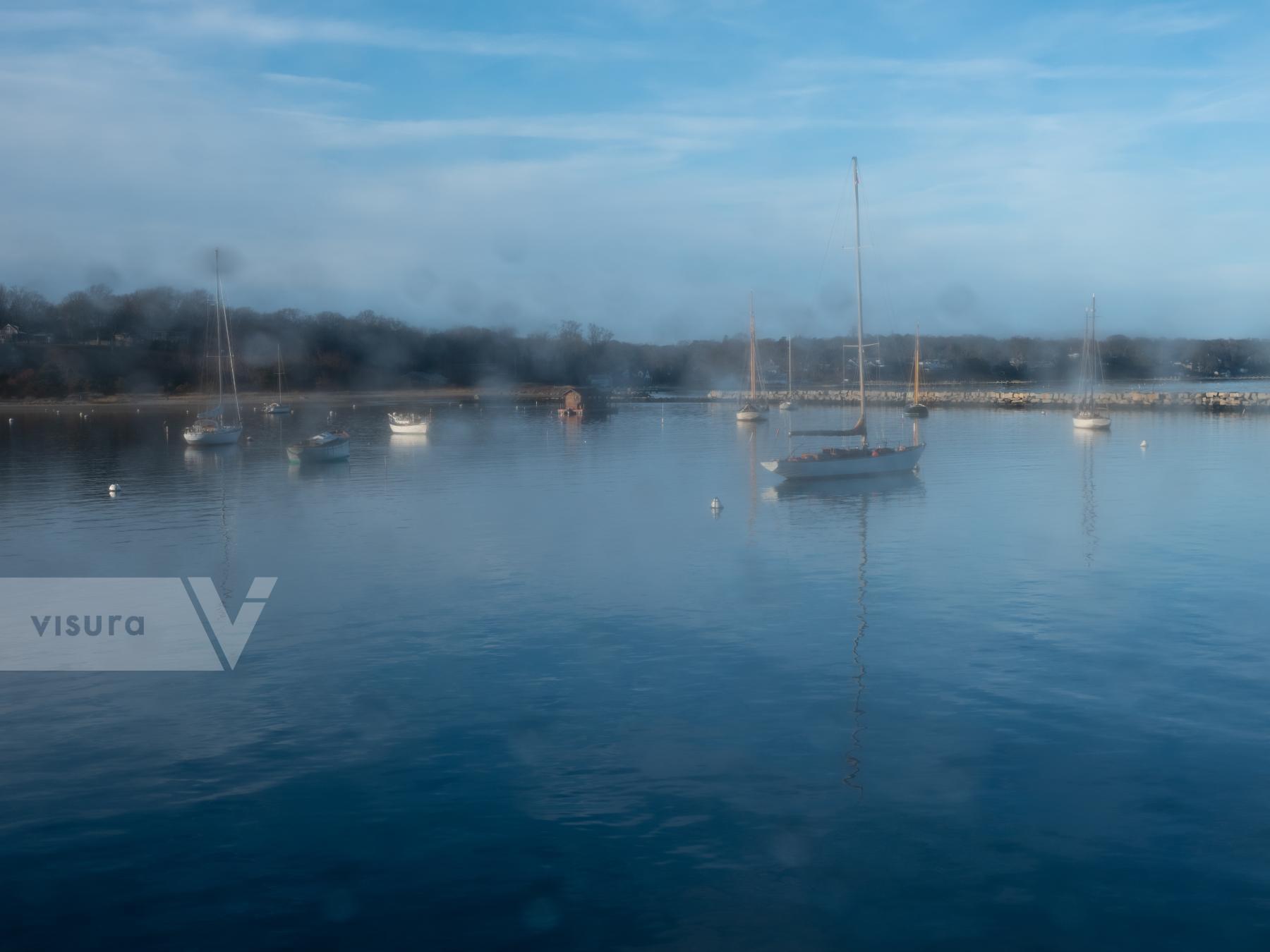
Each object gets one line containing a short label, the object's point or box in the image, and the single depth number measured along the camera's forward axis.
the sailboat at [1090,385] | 72.00
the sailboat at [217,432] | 62.62
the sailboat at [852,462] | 40.44
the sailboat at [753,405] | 89.56
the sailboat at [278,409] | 106.38
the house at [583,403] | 107.81
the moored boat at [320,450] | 52.72
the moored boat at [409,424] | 76.31
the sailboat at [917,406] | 95.19
